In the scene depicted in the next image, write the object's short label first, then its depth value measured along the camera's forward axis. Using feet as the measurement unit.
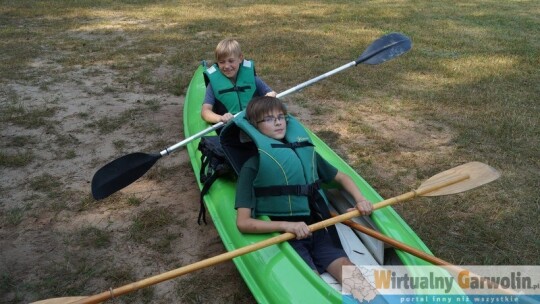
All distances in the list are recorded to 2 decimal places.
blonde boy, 13.17
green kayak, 7.50
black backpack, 10.52
